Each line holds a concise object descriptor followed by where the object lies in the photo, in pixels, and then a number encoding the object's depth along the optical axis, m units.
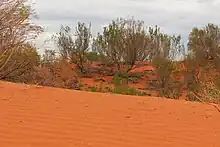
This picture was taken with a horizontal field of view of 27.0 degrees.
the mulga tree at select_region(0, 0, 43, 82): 11.55
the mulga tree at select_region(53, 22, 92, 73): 30.64
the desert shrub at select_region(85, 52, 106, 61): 31.12
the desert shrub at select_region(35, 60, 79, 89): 17.25
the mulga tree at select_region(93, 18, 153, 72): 29.42
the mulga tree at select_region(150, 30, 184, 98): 22.16
